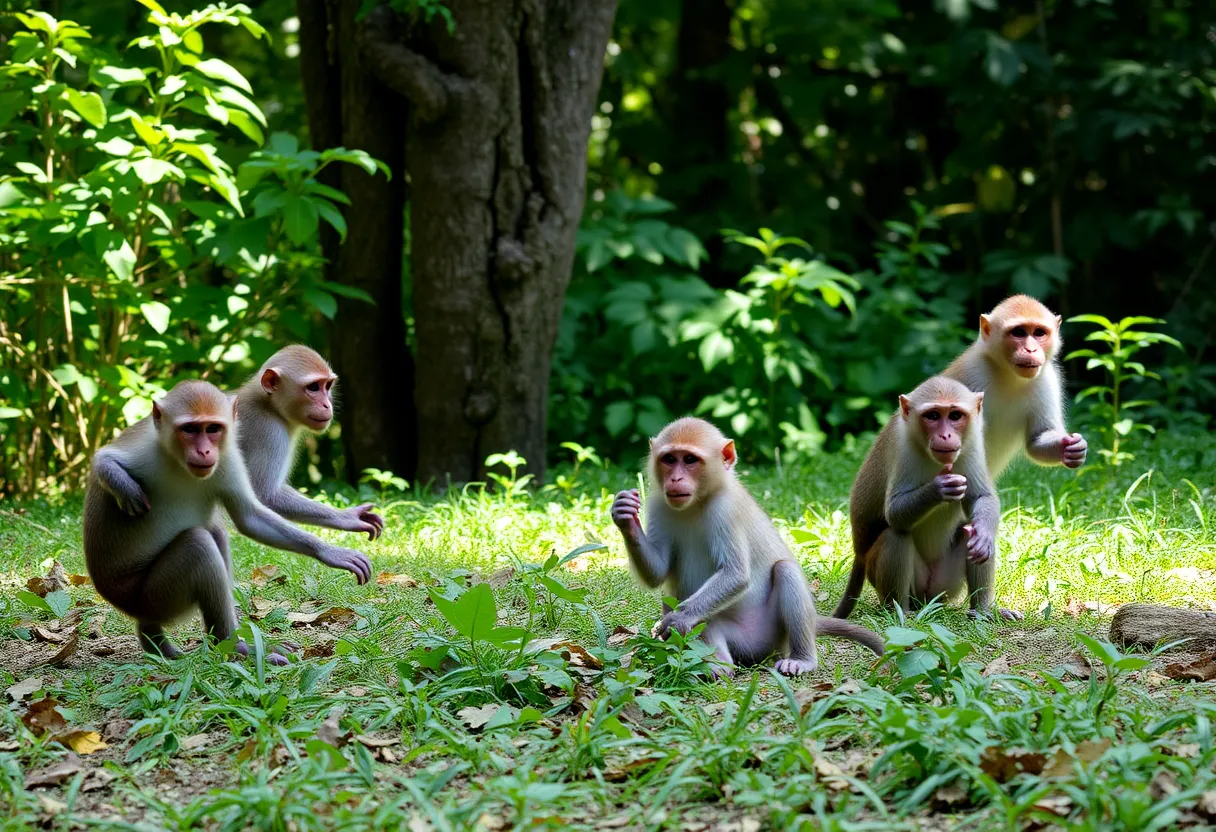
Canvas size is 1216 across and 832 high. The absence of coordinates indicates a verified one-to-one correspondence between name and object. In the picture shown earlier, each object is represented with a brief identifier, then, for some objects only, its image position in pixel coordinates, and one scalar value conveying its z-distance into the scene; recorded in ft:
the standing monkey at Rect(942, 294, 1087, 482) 19.42
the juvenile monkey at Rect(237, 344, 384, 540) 18.35
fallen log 15.08
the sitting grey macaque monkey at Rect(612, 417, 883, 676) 15.11
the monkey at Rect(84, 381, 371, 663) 15.14
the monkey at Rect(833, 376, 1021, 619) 16.62
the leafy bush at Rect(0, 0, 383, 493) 23.02
